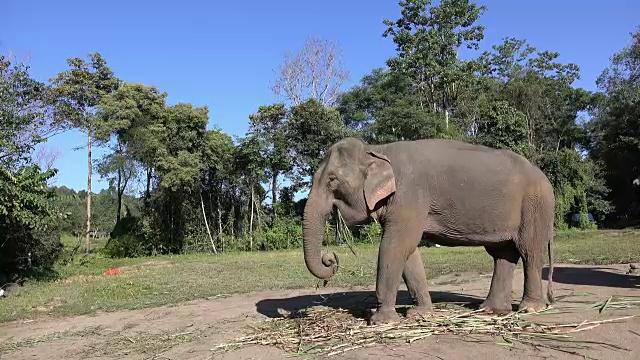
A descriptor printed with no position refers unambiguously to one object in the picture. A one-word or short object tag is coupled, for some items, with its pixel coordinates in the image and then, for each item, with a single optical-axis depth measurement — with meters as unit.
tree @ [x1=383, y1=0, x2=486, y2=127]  32.12
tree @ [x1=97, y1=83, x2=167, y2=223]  28.34
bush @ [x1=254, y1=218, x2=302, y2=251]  28.56
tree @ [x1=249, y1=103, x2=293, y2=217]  27.88
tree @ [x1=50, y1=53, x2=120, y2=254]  27.14
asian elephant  6.60
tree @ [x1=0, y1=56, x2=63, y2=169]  17.17
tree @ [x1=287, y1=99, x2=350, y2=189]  27.39
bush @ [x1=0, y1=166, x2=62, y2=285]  14.25
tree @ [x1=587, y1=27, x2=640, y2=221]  36.28
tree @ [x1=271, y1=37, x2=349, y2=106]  35.06
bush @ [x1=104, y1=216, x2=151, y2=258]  28.80
